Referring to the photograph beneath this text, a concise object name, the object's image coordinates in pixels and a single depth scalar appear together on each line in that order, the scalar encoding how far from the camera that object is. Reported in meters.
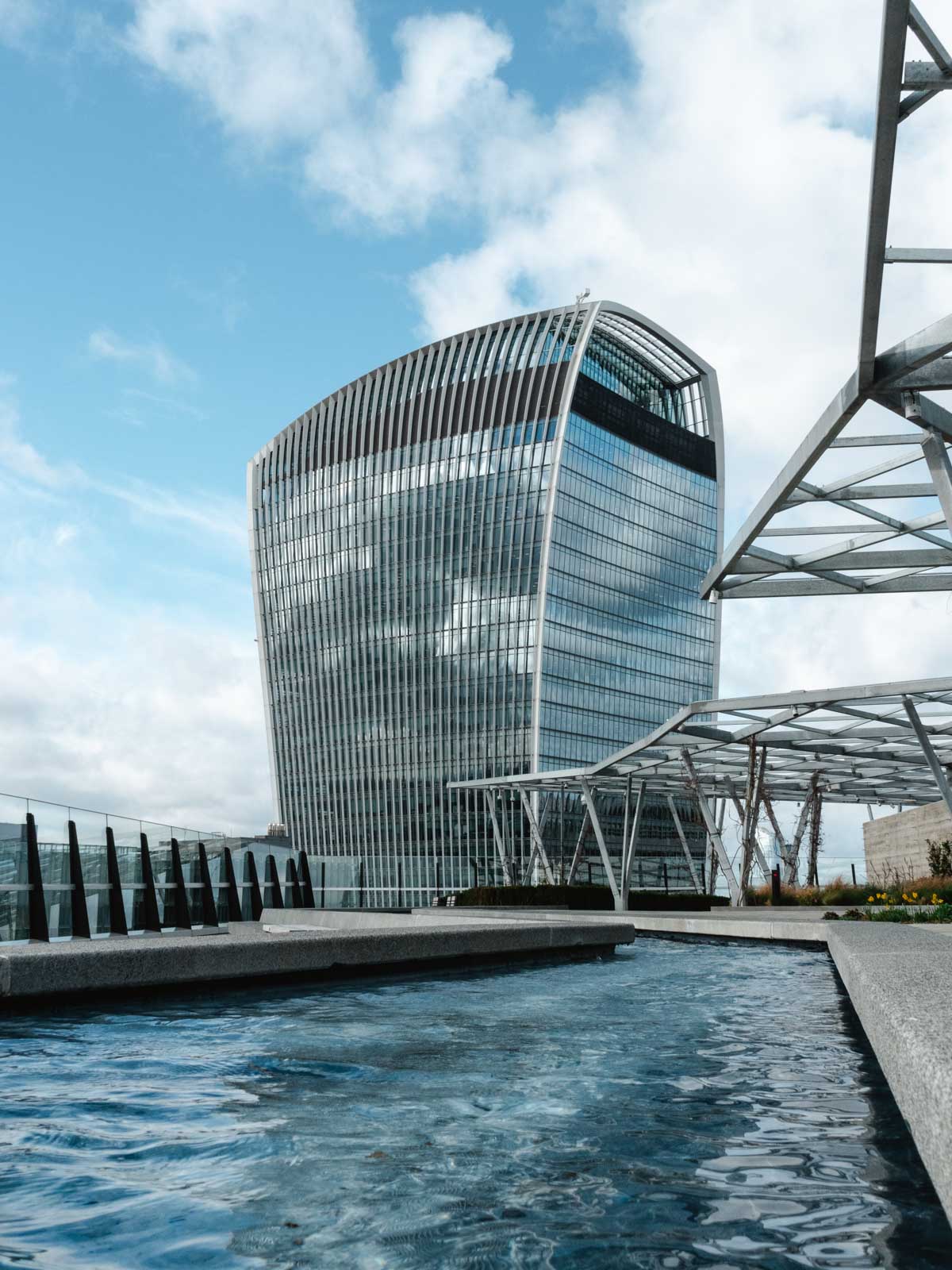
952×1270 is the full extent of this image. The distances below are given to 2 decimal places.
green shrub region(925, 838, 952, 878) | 31.16
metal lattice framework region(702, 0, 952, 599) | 6.94
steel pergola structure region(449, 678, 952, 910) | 24.67
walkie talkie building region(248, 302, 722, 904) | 82.56
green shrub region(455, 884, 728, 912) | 39.94
